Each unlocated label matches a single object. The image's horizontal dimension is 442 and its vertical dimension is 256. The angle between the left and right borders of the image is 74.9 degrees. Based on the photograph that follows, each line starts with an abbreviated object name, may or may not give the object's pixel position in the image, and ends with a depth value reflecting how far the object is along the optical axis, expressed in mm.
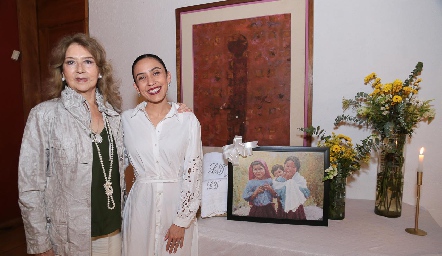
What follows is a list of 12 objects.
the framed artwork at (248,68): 1839
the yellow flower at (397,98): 1448
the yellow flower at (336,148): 1510
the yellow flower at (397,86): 1492
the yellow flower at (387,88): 1503
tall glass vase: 1507
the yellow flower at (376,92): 1542
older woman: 1195
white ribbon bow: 1623
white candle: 1361
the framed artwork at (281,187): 1525
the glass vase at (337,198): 1541
